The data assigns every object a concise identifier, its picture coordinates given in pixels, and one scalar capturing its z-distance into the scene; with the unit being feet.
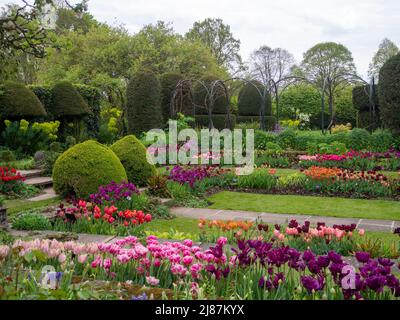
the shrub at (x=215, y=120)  70.69
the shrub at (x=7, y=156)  32.24
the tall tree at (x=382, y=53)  141.15
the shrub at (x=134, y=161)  29.96
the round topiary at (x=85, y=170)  24.72
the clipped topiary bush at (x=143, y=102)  58.18
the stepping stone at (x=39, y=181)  30.41
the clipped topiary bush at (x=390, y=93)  44.37
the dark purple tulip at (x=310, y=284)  8.13
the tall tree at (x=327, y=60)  148.77
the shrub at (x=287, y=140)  50.24
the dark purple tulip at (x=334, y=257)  8.73
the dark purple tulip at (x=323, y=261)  8.79
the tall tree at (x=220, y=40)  139.85
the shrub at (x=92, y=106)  56.08
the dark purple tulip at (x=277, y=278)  8.98
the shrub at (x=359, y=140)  46.32
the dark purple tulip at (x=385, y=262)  8.87
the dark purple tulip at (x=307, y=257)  9.08
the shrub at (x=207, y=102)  74.13
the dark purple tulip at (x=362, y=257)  9.07
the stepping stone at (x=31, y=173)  32.36
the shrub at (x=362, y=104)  64.27
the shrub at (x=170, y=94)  66.03
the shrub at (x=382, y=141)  45.34
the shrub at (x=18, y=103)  42.57
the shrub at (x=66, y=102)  50.11
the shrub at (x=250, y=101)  80.02
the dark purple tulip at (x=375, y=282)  8.08
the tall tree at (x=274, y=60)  142.31
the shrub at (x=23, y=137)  40.68
